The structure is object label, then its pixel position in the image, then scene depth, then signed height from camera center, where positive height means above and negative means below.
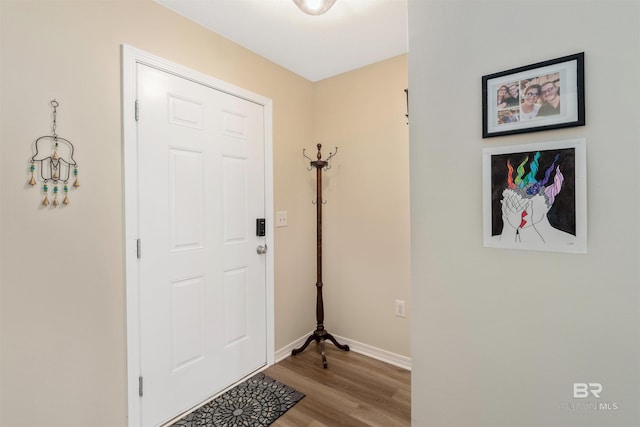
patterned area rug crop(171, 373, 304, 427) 1.69 -1.20
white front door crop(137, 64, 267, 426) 1.64 -0.19
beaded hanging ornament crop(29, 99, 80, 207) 1.28 +0.21
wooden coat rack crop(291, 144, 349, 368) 2.51 -0.54
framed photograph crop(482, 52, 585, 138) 0.90 +0.37
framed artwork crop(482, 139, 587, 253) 0.91 +0.04
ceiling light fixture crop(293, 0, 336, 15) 1.46 +1.04
